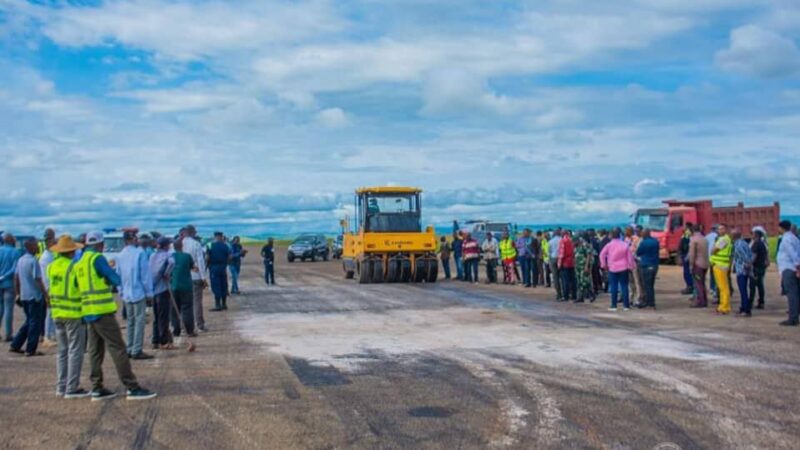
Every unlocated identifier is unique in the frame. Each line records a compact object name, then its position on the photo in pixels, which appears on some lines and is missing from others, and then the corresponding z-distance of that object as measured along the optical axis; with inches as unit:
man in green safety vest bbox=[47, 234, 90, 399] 378.3
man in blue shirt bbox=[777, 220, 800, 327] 592.7
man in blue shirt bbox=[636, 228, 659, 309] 747.4
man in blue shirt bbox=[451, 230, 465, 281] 1254.3
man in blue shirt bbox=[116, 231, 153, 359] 498.9
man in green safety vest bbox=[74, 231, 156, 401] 370.9
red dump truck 1467.8
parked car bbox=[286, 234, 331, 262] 2175.9
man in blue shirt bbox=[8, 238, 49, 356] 515.2
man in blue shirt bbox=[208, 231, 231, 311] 796.6
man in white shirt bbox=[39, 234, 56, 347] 527.2
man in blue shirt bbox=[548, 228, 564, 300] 854.5
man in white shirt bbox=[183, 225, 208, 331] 645.3
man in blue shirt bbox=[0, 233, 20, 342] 552.7
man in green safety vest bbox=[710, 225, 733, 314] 681.0
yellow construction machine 1162.6
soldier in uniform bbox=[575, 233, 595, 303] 824.3
